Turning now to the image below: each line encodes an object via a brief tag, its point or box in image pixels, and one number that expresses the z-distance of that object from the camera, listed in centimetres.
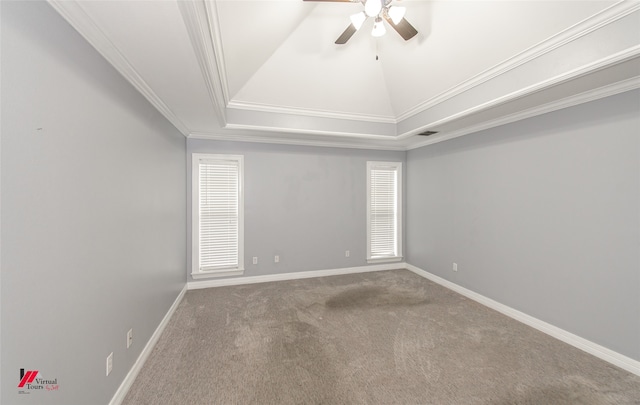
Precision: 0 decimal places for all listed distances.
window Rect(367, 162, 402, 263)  488
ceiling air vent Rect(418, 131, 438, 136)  388
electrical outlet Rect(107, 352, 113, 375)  170
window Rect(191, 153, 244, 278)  396
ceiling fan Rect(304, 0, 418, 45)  191
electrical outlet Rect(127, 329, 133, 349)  197
